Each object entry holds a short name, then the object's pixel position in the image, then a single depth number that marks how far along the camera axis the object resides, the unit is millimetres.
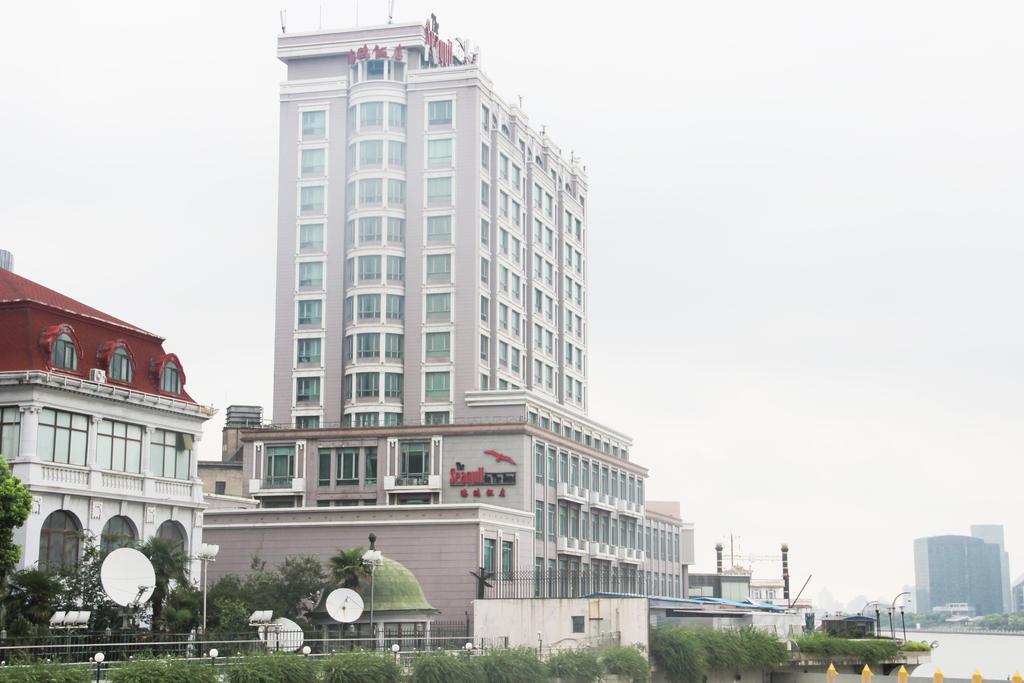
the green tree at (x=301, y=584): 67750
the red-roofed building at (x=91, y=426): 58531
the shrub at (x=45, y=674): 34375
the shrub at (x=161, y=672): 36875
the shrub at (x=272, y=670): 40219
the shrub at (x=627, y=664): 57781
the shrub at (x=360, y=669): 42969
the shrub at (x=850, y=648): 89312
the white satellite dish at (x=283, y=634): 53238
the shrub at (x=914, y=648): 105500
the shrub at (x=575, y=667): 53062
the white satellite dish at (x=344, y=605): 56750
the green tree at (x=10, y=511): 47969
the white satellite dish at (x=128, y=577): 48844
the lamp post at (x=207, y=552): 52438
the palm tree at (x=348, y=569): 65375
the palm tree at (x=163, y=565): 58031
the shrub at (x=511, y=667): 48844
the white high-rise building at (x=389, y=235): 107750
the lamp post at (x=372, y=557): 54750
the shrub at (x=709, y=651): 65250
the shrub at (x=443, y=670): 45750
